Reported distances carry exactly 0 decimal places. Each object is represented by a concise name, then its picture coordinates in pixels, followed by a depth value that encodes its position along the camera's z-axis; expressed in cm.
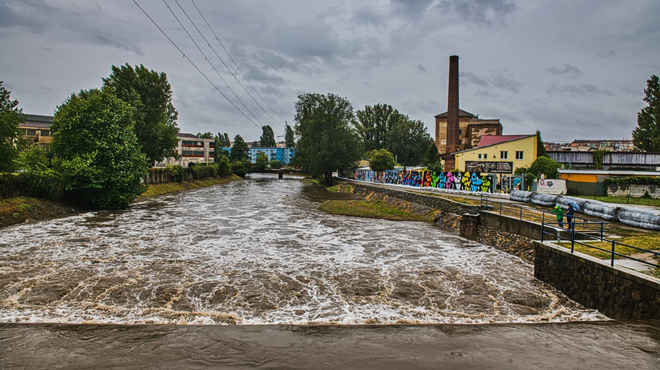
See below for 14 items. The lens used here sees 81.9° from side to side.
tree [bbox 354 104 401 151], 11431
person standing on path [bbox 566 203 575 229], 1704
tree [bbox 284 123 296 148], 15925
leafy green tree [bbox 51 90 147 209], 3080
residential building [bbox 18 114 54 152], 8625
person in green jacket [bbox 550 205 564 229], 1589
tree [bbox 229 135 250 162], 14300
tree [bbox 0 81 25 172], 3691
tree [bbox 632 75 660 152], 6744
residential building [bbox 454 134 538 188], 4675
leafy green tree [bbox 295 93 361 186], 6762
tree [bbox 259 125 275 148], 18438
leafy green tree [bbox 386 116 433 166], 10419
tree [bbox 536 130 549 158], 4849
